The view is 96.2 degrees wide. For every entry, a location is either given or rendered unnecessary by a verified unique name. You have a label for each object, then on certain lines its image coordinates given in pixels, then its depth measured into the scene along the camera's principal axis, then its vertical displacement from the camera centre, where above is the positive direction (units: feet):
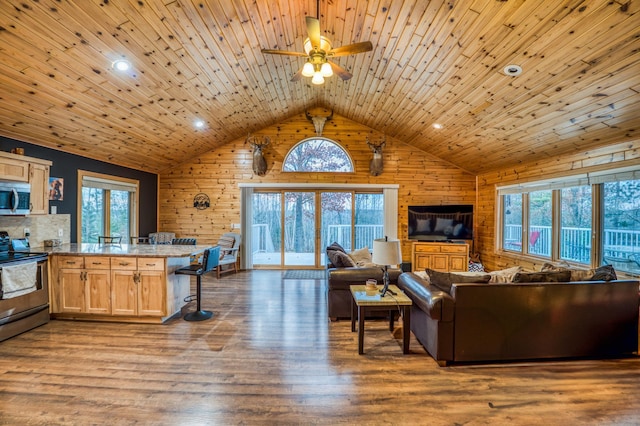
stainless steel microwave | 11.24 +0.49
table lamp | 9.94 -1.40
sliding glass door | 23.99 -0.91
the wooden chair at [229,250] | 21.90 -2.94
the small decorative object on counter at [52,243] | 14.08 -1.62
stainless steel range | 10.43 -3.01
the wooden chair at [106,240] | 18.67 -1.93
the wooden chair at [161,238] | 22.08 -2.08
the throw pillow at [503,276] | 10.09 -2.29
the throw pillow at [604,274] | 9.49 -2.01
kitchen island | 12.21 -3.16
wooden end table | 9.70 -3.18
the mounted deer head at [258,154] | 22.53 +4.53
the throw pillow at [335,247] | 15.25 -1.90
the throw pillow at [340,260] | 13.74 -2.30
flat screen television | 21.44 -0.72
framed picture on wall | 14.78 +1.14
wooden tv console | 20.84 -3.24
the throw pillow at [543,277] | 9.36 -2.07
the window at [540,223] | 17.42 -0.59
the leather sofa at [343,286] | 12.80 -3.30
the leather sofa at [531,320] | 8.95 -3.40
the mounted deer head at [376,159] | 22.75 +4.26
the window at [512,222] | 19.69 -0.58
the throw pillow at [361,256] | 16.04 -2.52
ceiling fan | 8.80 +5.14
